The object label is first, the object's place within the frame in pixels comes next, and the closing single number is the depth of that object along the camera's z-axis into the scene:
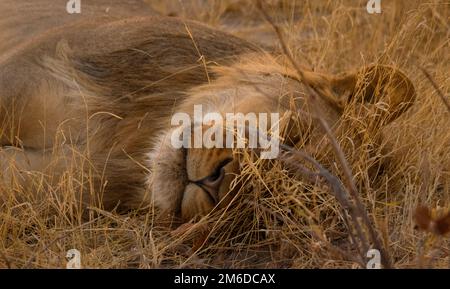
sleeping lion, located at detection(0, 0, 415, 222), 7.18
